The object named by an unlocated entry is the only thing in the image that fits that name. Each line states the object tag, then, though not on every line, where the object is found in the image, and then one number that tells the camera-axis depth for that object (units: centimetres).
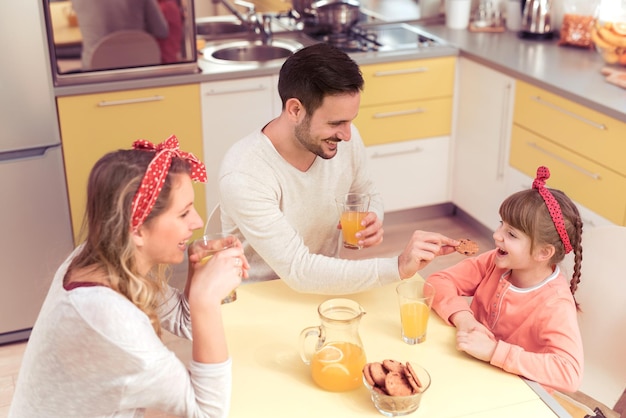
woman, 140
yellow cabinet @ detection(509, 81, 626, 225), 291
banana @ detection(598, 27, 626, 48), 330
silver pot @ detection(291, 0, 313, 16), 382
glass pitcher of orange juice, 153
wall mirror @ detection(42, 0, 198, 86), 299
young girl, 170
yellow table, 151
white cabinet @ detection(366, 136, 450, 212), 372
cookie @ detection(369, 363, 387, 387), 149
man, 185
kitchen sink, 367
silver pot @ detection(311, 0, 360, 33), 375
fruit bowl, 331
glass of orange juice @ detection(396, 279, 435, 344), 168
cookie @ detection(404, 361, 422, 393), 146
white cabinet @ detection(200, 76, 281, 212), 329
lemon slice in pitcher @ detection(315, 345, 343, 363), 154
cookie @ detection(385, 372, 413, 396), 146
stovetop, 363
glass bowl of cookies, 146
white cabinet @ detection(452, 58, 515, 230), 349
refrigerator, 281
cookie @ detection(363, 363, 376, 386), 150
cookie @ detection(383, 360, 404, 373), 151
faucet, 371
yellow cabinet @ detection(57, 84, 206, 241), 311
